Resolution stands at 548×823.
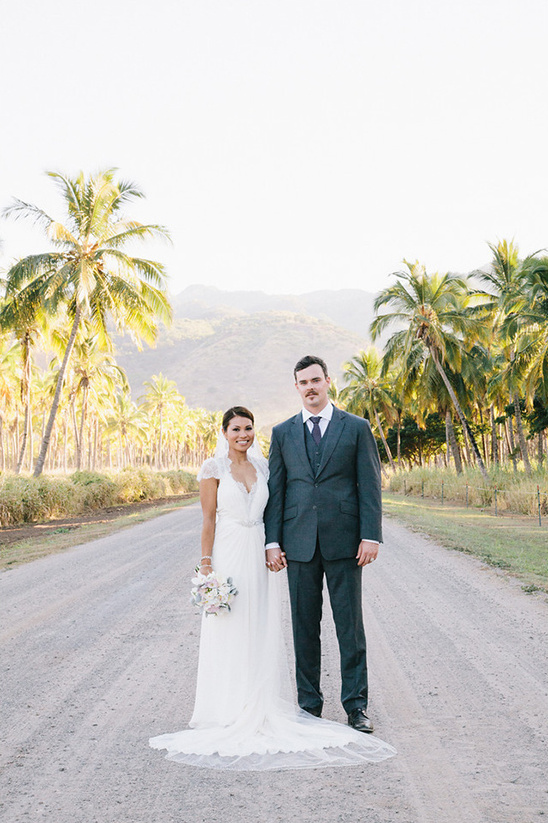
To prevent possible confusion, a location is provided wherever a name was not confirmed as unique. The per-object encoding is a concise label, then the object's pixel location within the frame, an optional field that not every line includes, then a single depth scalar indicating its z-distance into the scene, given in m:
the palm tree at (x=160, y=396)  72.56
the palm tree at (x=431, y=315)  33.62
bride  3.87
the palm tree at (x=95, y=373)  40.91
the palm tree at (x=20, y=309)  22.95
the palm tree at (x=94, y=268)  22.56
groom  4.38
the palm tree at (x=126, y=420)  71.19
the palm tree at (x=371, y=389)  55.94
